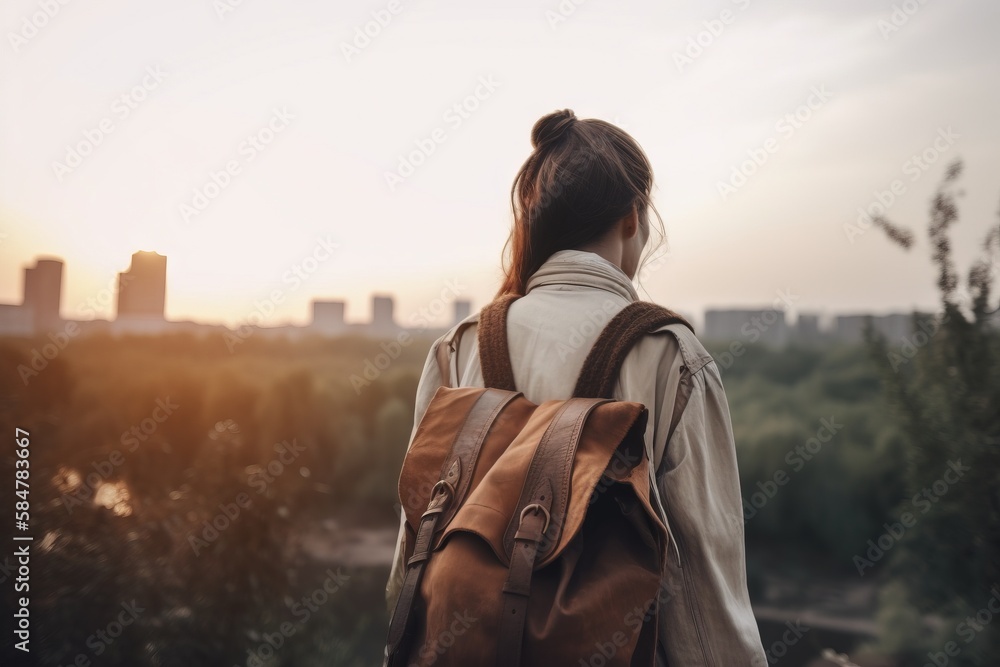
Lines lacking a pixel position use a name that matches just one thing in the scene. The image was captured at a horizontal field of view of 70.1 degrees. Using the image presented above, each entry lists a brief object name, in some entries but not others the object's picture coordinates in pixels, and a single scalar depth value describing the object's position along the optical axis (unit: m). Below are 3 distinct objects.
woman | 0.91
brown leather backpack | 0.77
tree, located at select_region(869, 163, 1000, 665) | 2.36
